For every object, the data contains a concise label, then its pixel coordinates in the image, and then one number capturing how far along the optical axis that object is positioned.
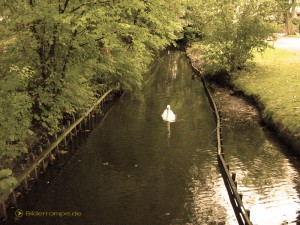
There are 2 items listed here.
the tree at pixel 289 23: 53.40
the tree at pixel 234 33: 24.92
